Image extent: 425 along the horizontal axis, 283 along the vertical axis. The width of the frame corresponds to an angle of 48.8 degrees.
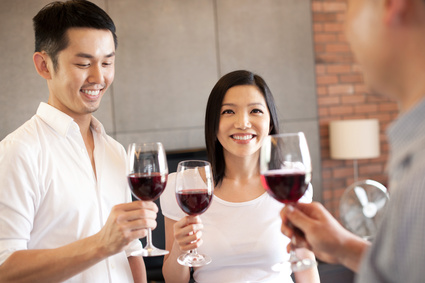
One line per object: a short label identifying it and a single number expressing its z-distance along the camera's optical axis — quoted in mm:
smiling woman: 1940
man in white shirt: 1413
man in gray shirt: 690
